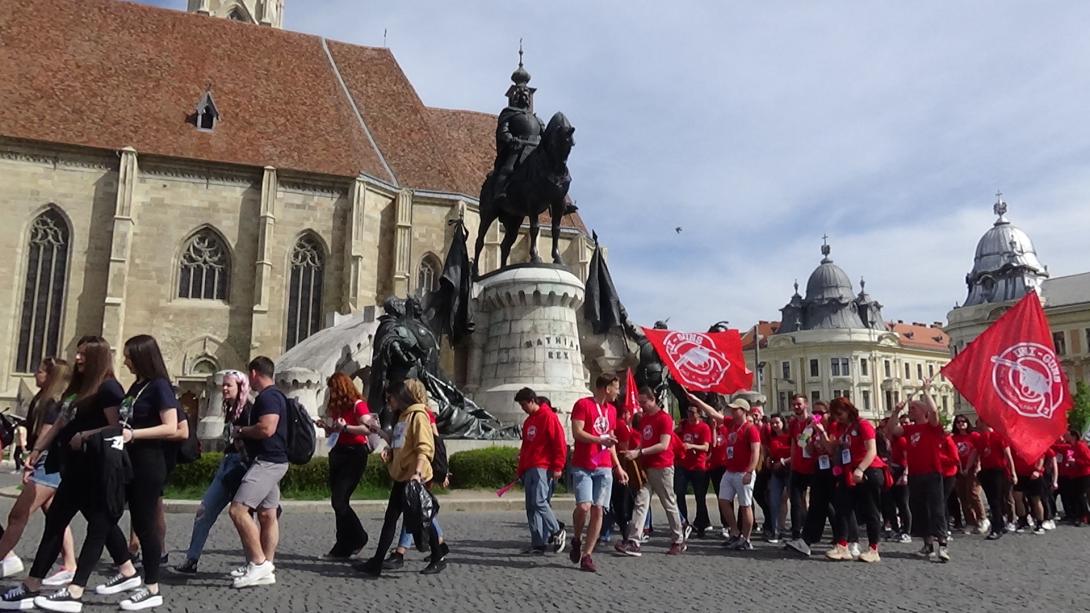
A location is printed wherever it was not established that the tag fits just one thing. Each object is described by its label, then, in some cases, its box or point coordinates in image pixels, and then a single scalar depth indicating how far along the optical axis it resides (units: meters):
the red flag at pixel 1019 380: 7.38
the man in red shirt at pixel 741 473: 7.40
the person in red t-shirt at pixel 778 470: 8.10
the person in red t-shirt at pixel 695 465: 8.36
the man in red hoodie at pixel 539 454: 6.48
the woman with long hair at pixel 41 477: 4.77
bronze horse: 13.21
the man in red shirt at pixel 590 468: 6.09
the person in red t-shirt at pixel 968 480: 9.32
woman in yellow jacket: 5.55
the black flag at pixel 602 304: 17.73
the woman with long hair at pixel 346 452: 6.09
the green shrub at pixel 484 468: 11.50
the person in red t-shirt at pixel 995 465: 9.31
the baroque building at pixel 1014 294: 50.31
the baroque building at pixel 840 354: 64.25
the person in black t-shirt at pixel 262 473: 4.90
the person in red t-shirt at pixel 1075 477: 10.85
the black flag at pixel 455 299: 15.16
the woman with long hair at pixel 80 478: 4.23
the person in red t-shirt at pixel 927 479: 7.05
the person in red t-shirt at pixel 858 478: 6.76
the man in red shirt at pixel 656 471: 6.85
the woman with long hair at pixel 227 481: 5.30
